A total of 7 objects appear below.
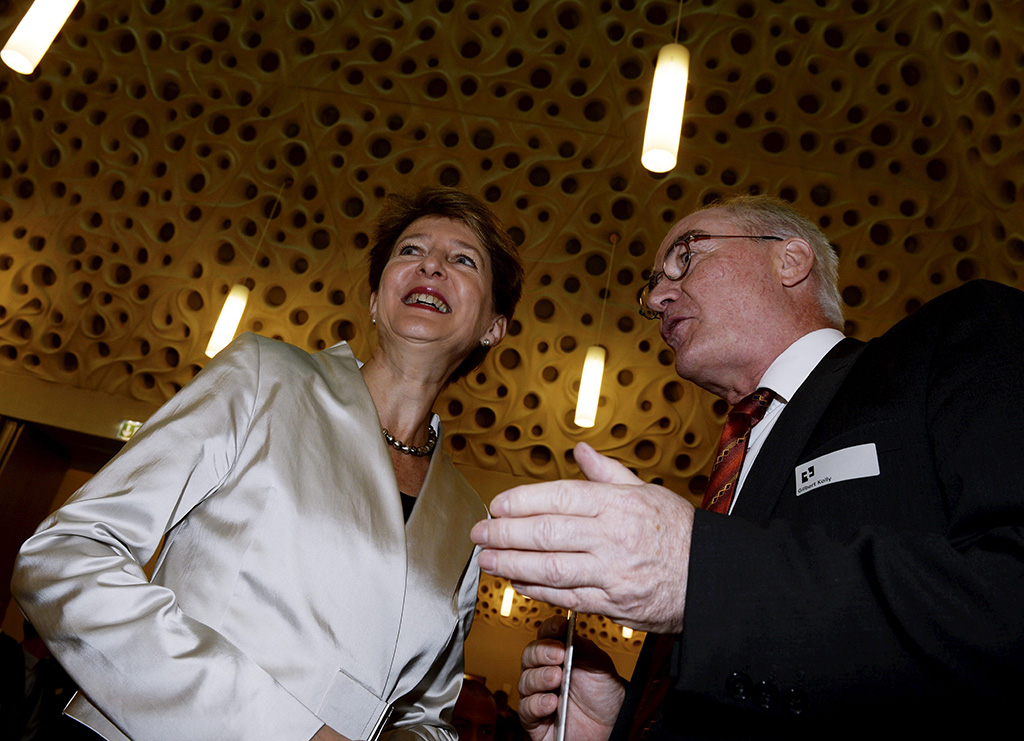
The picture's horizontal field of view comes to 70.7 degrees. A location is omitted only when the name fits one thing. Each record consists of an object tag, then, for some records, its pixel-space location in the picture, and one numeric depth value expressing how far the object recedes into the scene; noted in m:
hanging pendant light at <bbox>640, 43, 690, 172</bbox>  3.45
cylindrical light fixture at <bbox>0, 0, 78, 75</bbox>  3.30
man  0.77
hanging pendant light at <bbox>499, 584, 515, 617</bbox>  8.95
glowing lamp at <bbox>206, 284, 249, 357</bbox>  5.69
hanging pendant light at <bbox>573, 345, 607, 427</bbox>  5.71
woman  1.17
